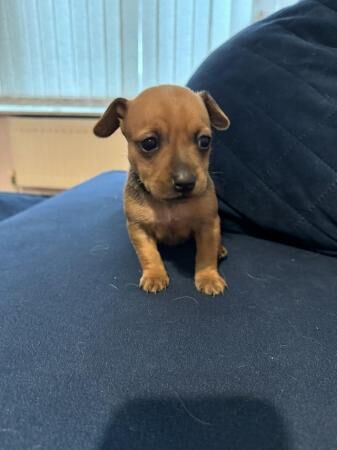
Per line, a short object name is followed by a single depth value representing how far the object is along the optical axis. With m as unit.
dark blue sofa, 0.15
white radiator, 0.69
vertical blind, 0.64
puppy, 0.25
